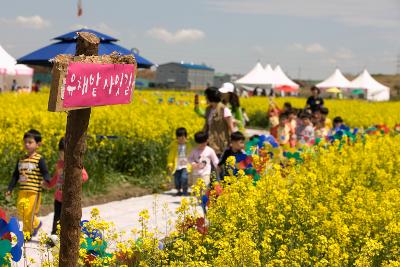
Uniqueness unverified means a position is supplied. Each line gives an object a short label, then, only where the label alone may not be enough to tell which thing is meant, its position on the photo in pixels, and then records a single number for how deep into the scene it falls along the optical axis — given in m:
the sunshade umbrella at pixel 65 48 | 10.50
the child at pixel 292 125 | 11.32
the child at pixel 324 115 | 12.62
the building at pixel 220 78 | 84.38
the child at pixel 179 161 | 9.58
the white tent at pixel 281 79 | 36.44
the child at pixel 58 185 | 6.62
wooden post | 3.29
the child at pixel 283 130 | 11.28
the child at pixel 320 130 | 11.78
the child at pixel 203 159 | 8.09
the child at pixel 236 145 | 7.67
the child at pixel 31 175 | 6.60
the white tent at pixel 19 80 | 31.38
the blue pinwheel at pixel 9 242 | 3.77
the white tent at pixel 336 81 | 41.97
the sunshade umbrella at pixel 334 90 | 45.79
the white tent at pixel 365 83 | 42.75
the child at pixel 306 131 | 11.41
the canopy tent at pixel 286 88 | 37.94
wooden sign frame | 2.91
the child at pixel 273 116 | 16.55
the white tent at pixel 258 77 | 35.16
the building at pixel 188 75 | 80.19
